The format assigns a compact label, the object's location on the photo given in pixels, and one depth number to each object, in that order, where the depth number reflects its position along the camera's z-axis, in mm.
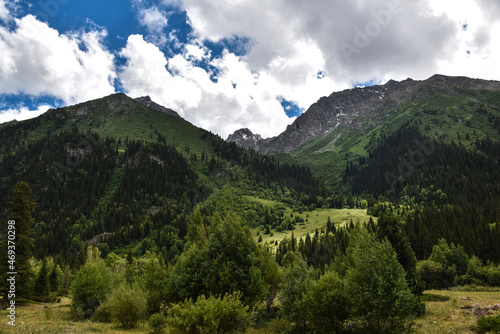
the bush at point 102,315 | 42406
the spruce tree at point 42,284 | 64606
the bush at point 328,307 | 27469
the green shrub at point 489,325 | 22753
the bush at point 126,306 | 35469
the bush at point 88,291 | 46062
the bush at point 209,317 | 20219
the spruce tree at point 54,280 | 83031
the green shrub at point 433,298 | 43094
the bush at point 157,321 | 35031
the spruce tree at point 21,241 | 46234
